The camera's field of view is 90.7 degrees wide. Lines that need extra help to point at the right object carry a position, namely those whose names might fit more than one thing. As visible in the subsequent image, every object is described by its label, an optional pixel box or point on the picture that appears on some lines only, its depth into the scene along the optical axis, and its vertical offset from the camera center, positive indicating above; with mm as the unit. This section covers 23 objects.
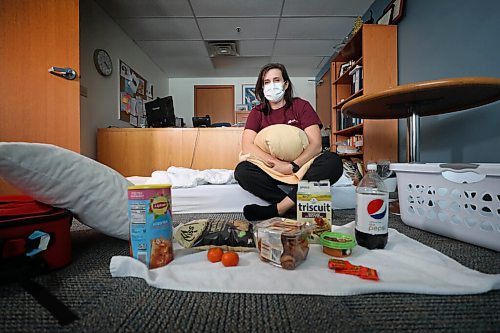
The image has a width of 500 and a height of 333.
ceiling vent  2988 +1440
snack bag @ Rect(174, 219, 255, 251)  699 -213
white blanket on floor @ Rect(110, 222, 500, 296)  490 -251
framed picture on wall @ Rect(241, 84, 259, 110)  4191 +1155
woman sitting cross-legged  1102 +24
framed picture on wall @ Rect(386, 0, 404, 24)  1787 +1130
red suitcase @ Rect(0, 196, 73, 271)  532 -158
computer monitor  2246 +465
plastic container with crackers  590 -201
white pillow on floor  569 -49
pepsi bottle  684 -160
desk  1992 +116
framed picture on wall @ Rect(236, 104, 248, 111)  4168 +941
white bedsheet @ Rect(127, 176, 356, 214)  1290 -191
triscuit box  798 -139
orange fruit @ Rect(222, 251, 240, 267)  602 -237
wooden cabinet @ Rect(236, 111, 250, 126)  4188 +801
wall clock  2167 +927
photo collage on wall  2635 +802
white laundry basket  693 -119
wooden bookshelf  1892 +667
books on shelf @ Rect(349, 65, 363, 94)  2090 +739
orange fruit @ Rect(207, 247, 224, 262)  632 -237
